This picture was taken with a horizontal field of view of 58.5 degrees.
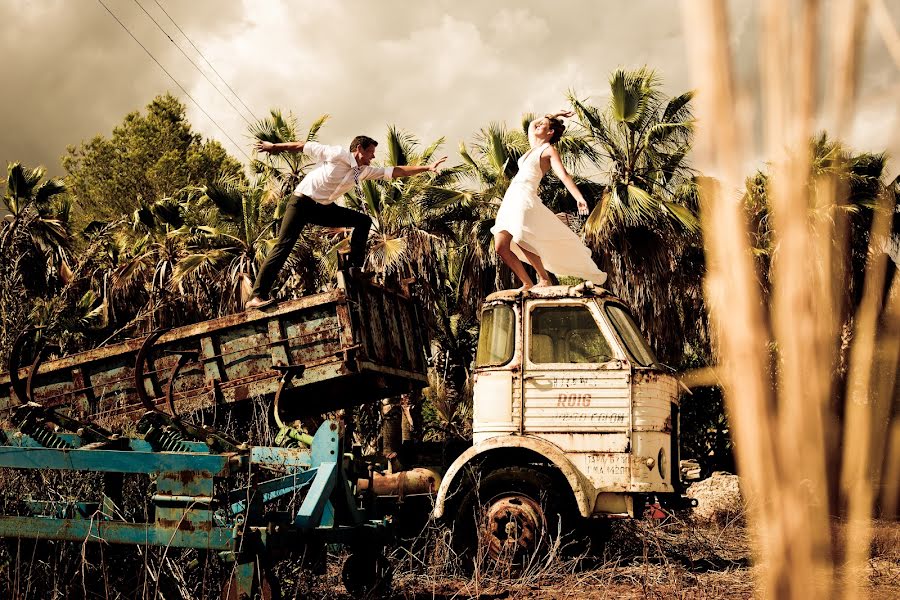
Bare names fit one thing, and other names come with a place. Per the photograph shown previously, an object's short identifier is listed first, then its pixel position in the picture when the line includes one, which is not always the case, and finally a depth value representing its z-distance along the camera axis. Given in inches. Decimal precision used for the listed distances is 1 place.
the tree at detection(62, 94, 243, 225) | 1296.8
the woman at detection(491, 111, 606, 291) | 262.4
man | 274.7
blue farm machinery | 155.5
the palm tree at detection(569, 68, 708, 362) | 589.3
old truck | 253.6
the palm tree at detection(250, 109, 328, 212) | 791.1
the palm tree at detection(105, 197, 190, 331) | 659.4
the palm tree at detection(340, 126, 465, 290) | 664.4
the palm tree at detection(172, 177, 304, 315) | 661.9
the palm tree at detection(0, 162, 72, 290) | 804.6
